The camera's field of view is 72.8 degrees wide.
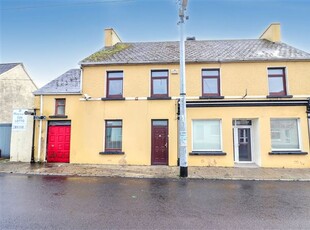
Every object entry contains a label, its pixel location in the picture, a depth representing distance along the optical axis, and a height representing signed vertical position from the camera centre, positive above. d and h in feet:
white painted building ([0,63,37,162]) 43.24 +8.32
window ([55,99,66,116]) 43.47 +5.82
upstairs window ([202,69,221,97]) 41.19 +10.47
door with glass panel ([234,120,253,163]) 42.22 -1.34
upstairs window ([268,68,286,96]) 40.34 +10.30
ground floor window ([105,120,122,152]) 41.45 -0.16
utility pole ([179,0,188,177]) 31.01 +4.10
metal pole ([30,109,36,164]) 41.98 +0.02
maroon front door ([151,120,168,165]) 39.96 -1.49
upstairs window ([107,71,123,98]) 42.60 +10.22
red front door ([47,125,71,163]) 42.16 -1.98
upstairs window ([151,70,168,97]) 41.78 +10.24
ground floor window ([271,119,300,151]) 39.24 +0.07
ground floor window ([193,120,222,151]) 40.19 -0.13
